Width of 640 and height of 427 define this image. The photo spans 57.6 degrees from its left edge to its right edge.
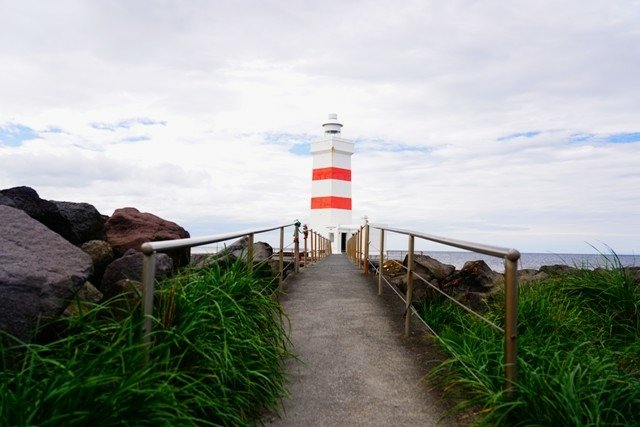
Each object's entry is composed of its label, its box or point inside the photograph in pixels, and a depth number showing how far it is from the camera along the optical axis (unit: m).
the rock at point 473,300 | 7.42
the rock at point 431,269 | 10.18
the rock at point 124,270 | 4.48
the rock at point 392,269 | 11.32
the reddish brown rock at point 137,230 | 7.23
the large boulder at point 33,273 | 3.35
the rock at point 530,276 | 7.92
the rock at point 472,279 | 10.17
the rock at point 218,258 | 4.98
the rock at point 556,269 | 7.91
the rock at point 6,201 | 5.48
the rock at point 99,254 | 6.04
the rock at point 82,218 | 6.32
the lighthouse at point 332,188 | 23.16
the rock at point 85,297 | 3.74
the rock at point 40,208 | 5.68
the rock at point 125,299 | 3.28
